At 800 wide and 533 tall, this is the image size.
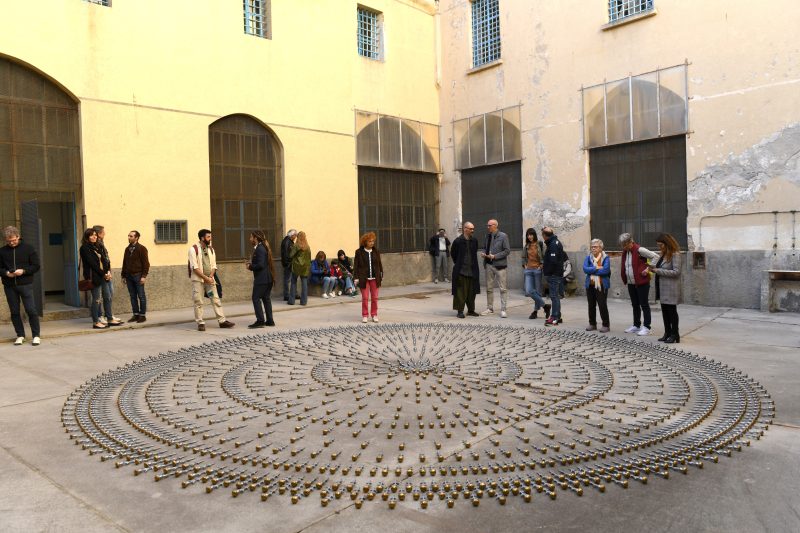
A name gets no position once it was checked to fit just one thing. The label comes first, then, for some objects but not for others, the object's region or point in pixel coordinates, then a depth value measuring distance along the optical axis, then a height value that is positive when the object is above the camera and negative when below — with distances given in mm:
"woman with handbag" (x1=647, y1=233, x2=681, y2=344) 8203 -527
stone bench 11320 -962
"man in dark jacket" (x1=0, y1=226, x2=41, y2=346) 8789 -223
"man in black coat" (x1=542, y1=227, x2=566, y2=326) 10281 -394
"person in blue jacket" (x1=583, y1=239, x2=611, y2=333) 9367 -518
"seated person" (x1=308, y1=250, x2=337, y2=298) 14922 -497
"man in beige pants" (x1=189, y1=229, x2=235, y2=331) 9992 -282
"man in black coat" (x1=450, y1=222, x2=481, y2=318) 11156 -369
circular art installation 3871 -1412
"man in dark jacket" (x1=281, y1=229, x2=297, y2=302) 13719 -32
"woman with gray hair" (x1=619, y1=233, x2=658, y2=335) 8977 -481
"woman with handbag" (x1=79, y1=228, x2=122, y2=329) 10133 -212
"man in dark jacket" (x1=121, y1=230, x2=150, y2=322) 11219 -264
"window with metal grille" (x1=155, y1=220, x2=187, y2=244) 12781 +521
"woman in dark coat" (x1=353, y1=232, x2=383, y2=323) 10812 -345
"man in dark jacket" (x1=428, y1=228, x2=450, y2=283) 18266 -70
